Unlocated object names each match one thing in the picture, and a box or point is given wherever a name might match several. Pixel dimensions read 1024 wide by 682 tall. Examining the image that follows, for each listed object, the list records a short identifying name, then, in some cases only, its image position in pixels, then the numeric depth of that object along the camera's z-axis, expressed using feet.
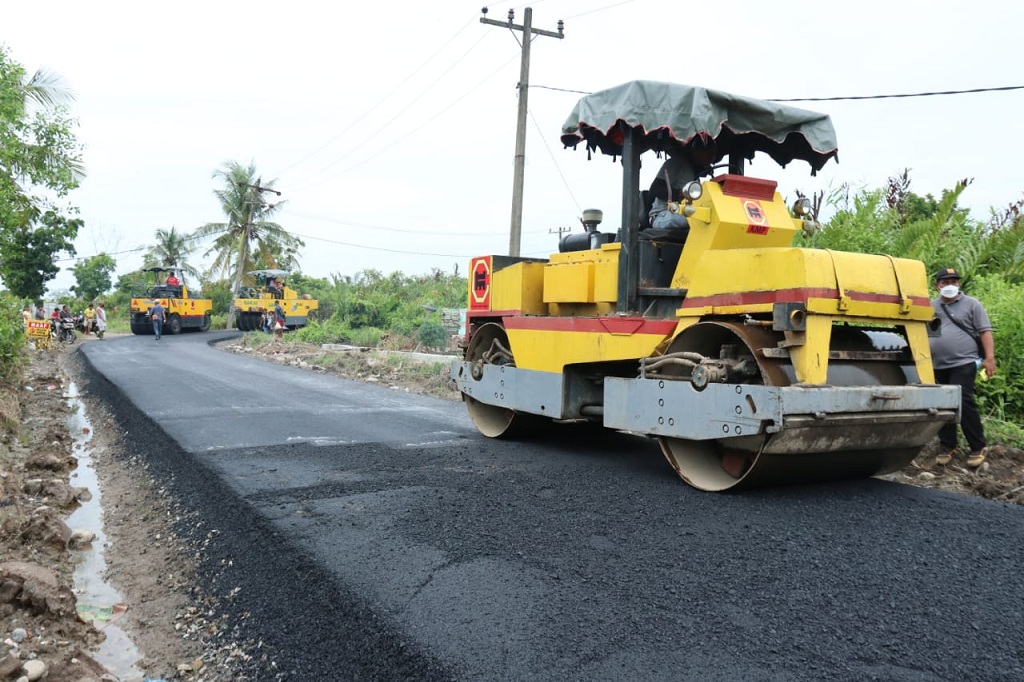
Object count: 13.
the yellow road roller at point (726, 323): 14.14
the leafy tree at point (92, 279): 149.59
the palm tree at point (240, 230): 118.73
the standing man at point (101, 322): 90.43
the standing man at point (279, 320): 85.74
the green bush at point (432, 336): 63.57
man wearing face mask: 18.88
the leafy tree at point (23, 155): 37.60
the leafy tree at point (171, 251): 142.61
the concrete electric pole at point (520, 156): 50.06
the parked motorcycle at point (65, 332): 81.56
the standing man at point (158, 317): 83.34
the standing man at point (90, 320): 99.55
